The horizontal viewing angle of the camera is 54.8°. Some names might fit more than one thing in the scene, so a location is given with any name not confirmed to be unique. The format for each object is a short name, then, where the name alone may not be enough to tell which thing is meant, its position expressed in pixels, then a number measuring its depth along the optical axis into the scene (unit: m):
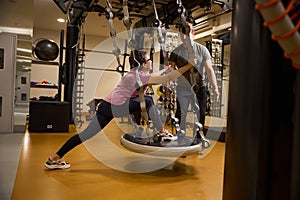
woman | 3.06
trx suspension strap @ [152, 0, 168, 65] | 3.51
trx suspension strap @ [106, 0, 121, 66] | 3.37
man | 3.59
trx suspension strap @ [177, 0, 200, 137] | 3.11
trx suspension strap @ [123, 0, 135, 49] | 3.46
